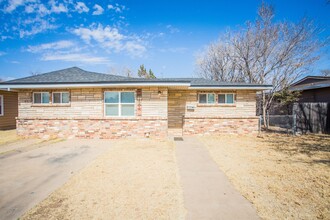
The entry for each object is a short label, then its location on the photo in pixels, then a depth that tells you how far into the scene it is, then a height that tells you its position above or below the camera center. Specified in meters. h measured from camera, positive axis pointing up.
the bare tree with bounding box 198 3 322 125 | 13.89 +4.68
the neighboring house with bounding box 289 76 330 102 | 12.80 +1.21
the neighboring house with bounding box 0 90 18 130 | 12.39 -0.37
